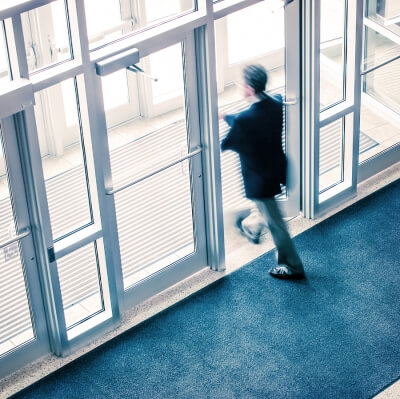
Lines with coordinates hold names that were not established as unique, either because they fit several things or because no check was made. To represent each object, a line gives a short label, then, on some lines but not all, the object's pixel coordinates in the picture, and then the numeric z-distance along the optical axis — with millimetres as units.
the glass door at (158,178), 6578
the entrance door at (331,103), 7441
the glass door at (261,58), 7145
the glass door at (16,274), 5891
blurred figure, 6641
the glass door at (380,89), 8312
